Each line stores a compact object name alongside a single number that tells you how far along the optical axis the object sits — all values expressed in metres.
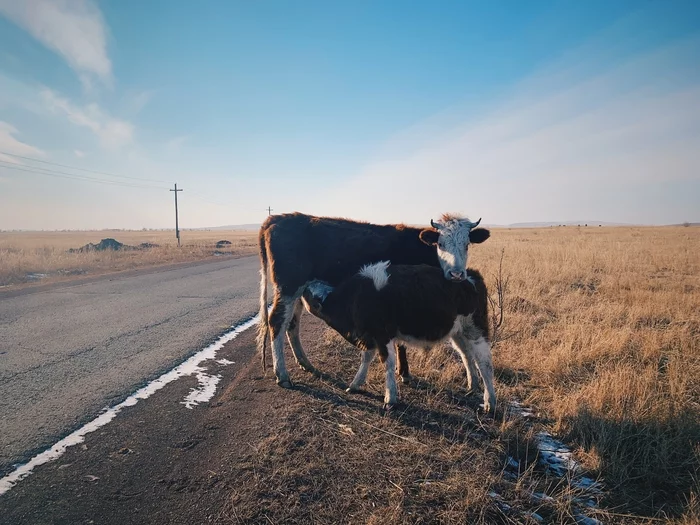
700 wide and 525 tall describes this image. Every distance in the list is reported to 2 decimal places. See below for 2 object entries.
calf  4.52
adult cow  5.71
